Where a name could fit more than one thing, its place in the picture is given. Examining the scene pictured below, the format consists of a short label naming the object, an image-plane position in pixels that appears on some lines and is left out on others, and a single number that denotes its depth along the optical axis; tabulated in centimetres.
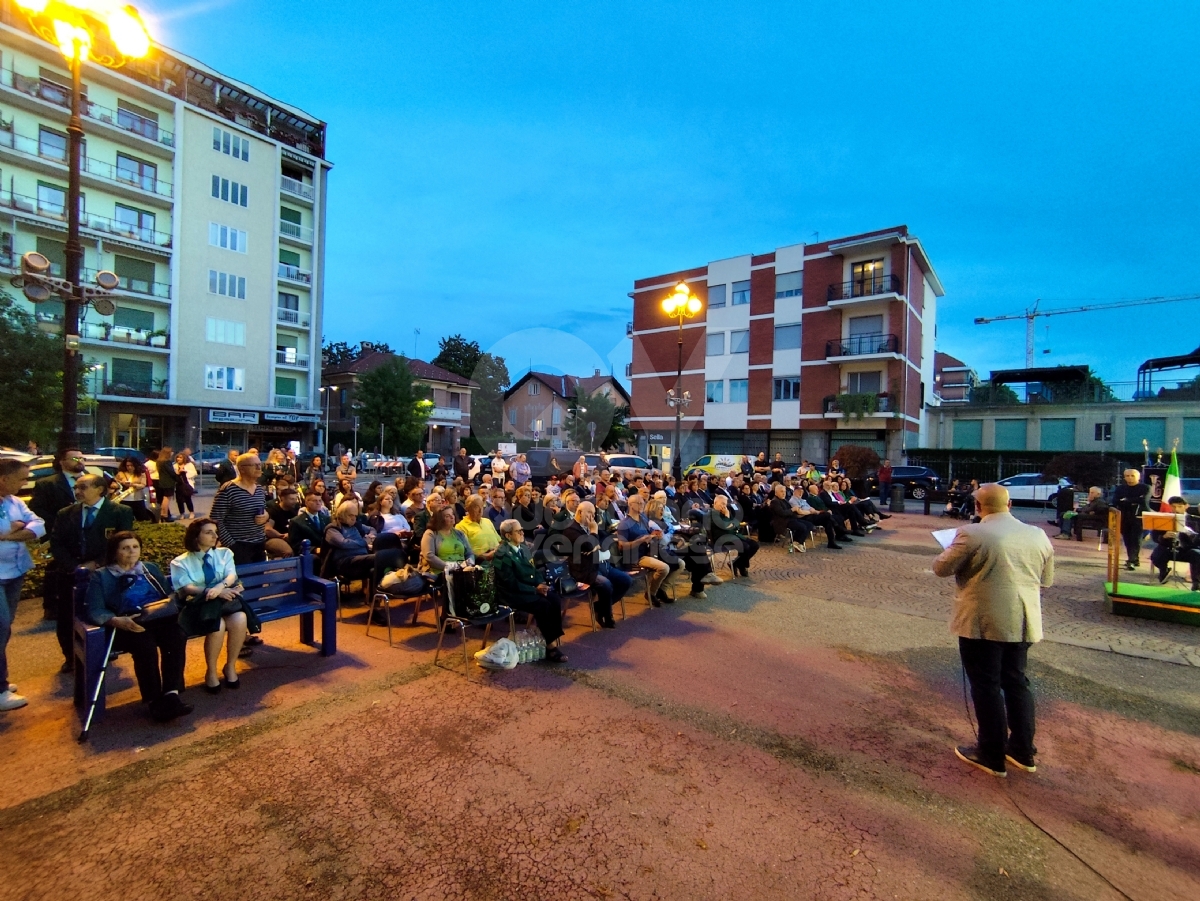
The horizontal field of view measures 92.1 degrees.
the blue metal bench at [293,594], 494
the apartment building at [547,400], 5812
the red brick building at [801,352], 3303
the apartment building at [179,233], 2862
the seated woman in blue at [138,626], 386
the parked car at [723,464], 2484
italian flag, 969
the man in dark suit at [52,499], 590
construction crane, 8144
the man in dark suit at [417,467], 2195
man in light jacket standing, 347
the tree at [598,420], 5163
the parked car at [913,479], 2445
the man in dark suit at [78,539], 467
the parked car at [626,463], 2477
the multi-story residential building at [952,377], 4996
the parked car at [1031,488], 2267
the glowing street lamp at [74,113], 697
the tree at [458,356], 7406
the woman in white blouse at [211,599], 422
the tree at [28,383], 1667
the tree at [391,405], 4284
